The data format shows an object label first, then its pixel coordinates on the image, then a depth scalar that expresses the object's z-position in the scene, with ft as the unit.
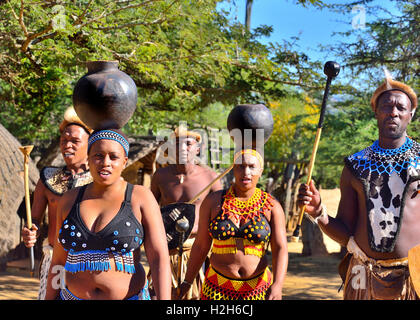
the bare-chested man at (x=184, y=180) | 18.57
